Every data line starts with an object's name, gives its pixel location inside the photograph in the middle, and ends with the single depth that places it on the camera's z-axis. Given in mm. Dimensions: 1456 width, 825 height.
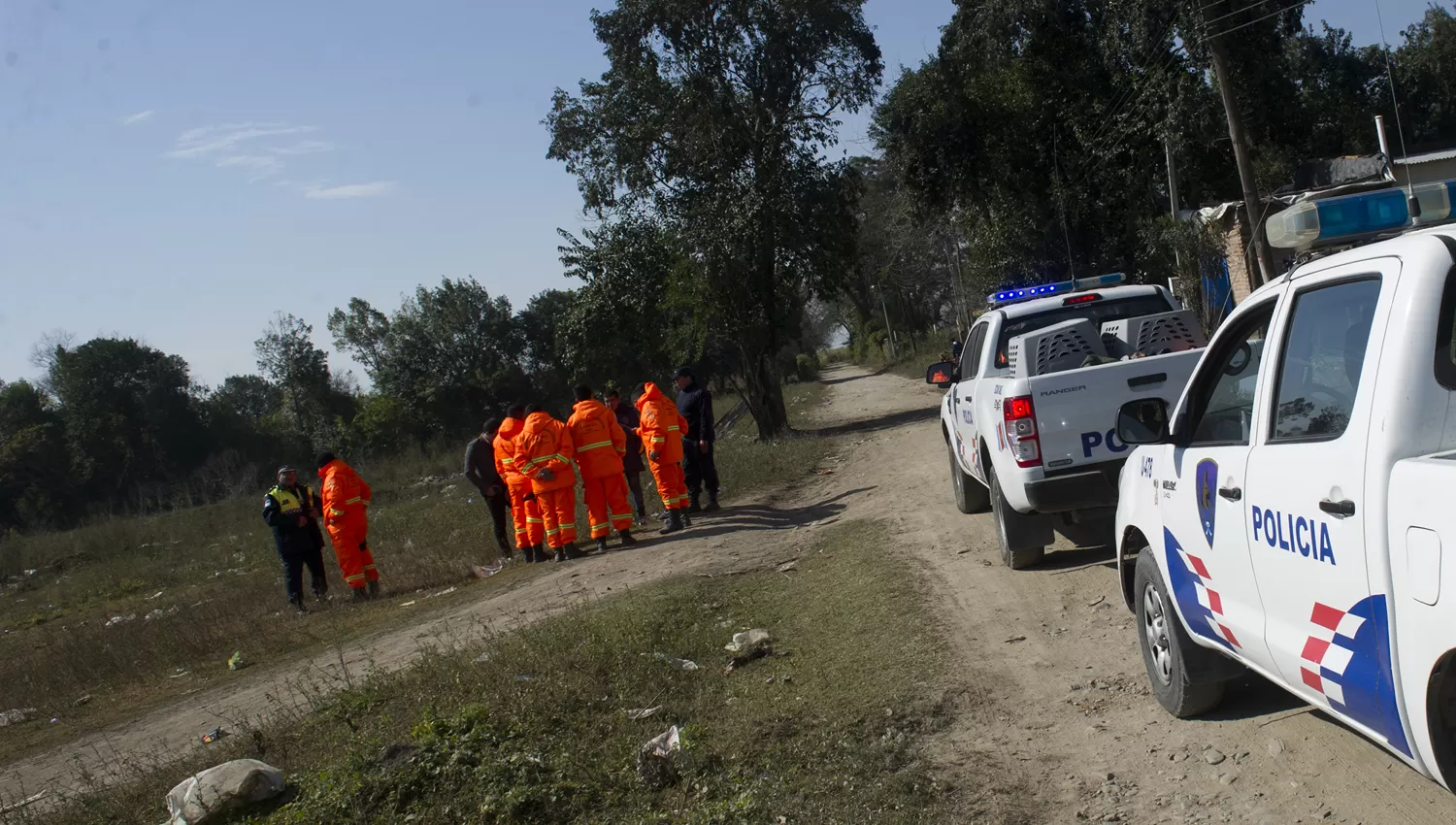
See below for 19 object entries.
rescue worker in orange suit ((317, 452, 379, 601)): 12938
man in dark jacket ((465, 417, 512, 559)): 14203
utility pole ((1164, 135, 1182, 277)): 23859
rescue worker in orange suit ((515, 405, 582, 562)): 12430
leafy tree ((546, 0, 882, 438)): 25625
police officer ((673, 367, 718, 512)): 14305
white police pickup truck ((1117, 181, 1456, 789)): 2873
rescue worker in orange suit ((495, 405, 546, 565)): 13105
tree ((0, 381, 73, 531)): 43688
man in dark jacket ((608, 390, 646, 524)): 14867
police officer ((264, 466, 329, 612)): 12961
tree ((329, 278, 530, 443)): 52438
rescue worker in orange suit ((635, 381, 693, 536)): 13422
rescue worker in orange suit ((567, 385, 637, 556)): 12617
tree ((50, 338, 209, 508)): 48312
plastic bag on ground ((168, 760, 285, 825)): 5293
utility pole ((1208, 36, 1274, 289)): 18531
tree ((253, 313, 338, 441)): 60531
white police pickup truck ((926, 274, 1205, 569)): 7445
